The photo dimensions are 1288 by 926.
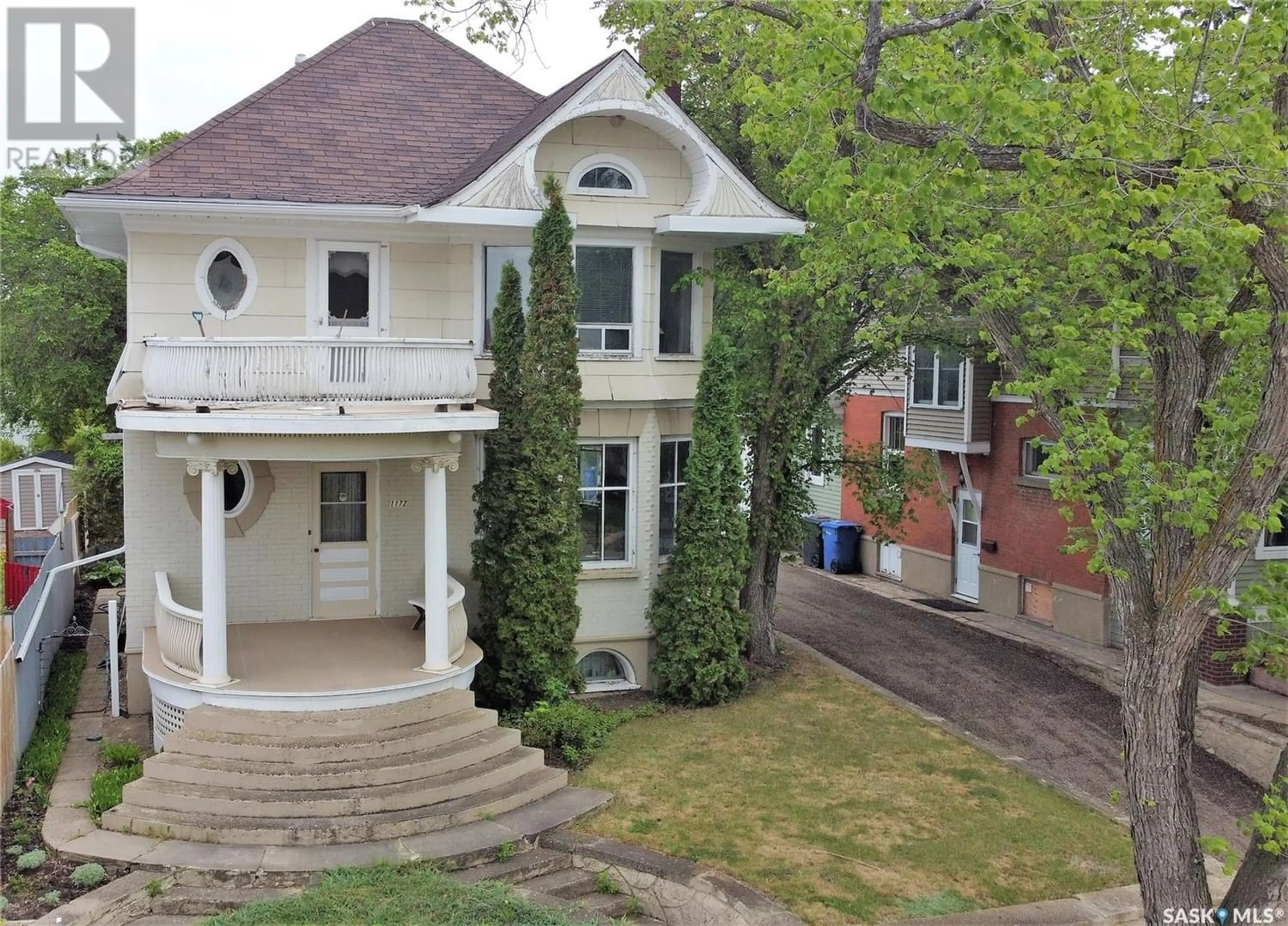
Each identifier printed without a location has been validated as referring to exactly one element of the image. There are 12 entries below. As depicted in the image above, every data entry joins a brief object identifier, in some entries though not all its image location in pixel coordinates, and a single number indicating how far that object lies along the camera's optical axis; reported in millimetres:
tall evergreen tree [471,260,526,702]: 13922
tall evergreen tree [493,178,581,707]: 13656
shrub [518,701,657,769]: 12648
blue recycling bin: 27188
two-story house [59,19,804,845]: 12211
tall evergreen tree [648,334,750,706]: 14766
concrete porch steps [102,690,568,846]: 10469
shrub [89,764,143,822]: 10719
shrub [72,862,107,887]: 9375
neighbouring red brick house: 20828
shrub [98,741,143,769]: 11930
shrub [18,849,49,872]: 9547
